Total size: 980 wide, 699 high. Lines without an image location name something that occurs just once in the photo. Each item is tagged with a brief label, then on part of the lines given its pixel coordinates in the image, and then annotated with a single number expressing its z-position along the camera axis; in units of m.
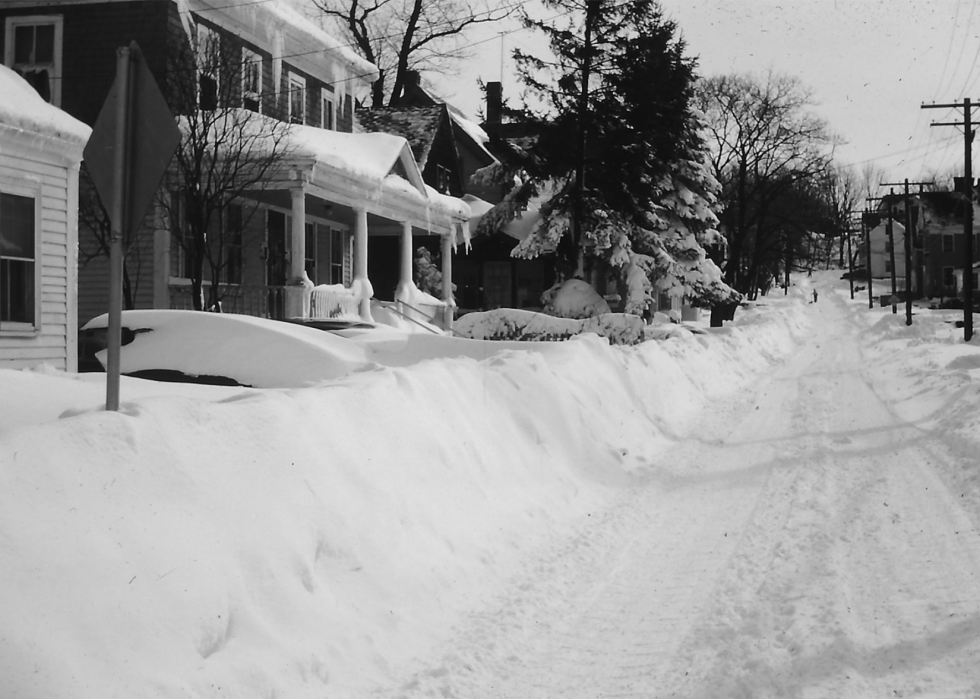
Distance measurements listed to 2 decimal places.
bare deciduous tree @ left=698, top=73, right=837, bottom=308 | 51.50
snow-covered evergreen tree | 27.95
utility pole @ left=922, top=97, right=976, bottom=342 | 29.33
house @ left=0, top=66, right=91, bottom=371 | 11.29
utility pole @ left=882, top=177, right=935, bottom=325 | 42.44
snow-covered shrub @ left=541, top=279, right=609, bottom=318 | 26.39
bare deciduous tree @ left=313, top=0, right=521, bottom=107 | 44.62
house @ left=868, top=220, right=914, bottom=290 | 109.38
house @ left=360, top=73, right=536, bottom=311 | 30.81
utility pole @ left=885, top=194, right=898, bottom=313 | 56.56
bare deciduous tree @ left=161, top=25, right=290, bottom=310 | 16.20
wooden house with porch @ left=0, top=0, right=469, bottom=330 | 17.75
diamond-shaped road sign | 4.75
